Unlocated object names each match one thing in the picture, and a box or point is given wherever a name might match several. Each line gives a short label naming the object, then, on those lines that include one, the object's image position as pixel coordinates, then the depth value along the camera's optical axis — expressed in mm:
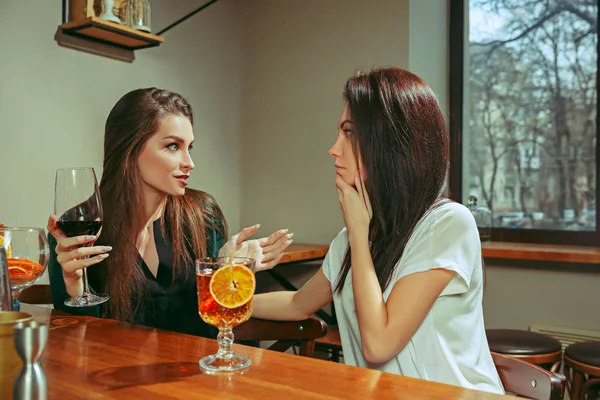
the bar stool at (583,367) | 1951
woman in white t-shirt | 1143
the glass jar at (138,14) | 2695
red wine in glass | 1157
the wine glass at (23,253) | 1056
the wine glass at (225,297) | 868
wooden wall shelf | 2533
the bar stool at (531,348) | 2021
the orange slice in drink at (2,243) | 1056
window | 2986
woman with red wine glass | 1585
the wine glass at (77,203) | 1150
